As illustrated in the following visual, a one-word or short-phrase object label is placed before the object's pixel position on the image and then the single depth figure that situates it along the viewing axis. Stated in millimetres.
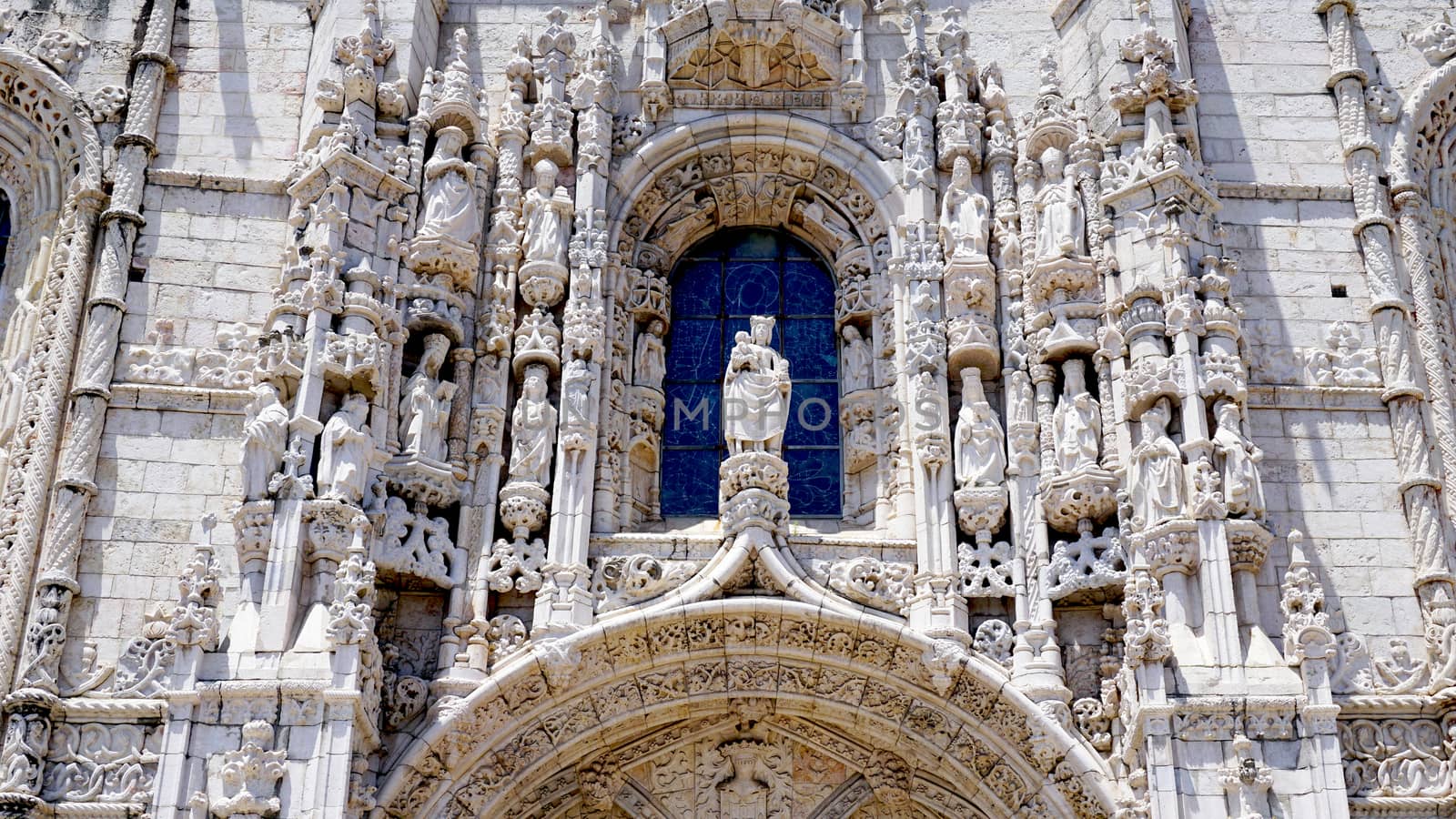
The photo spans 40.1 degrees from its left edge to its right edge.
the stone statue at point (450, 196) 15482
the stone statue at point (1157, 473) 13984
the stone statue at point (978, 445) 14859
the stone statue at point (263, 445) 13945
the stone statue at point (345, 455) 13961
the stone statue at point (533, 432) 14828
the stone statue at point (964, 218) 15703
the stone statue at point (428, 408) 14688
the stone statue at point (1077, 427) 14648
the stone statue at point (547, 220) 15641
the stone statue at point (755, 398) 14914
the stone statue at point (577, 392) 14984
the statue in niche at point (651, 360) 16031
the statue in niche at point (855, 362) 15953
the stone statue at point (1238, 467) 13969
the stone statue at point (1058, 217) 15367
